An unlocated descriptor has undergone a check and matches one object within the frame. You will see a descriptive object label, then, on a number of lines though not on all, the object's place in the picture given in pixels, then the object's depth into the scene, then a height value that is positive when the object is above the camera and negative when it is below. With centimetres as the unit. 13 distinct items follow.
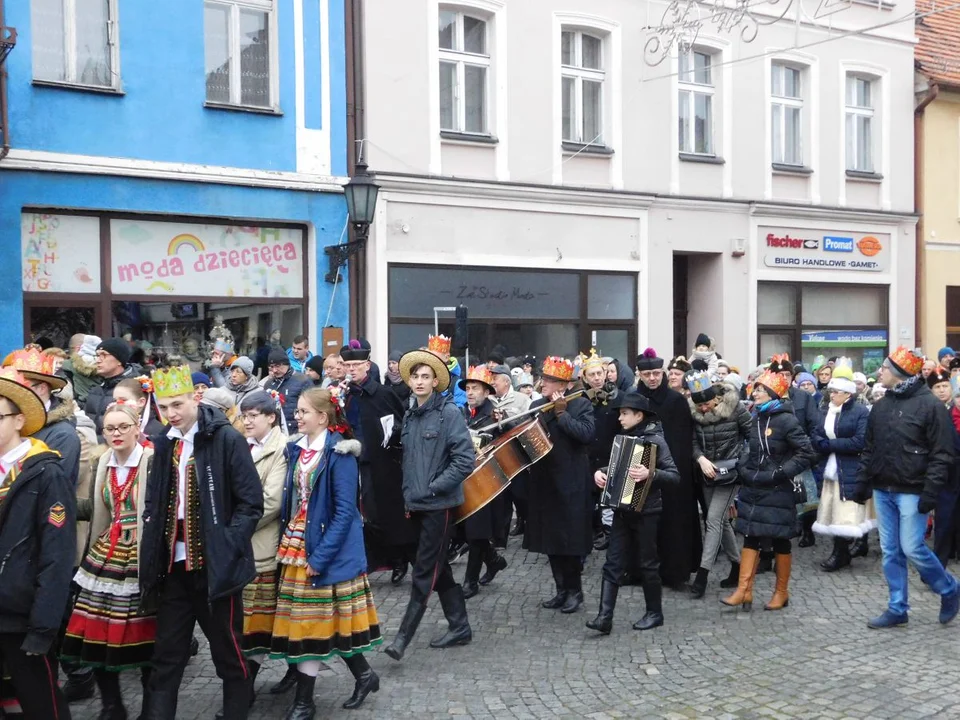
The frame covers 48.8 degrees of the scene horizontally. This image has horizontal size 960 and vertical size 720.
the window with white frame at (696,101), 1800 +378
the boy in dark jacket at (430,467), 659 -90
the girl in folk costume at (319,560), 551 -124
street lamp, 1364 +145
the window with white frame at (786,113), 1916 +379
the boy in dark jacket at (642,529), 736 -146
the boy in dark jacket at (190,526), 501 -96
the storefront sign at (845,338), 1962 -33
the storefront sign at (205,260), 1309 +83
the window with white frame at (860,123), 2019 +380
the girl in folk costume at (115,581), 533 -130
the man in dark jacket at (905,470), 736 -105
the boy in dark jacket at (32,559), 452 -100
